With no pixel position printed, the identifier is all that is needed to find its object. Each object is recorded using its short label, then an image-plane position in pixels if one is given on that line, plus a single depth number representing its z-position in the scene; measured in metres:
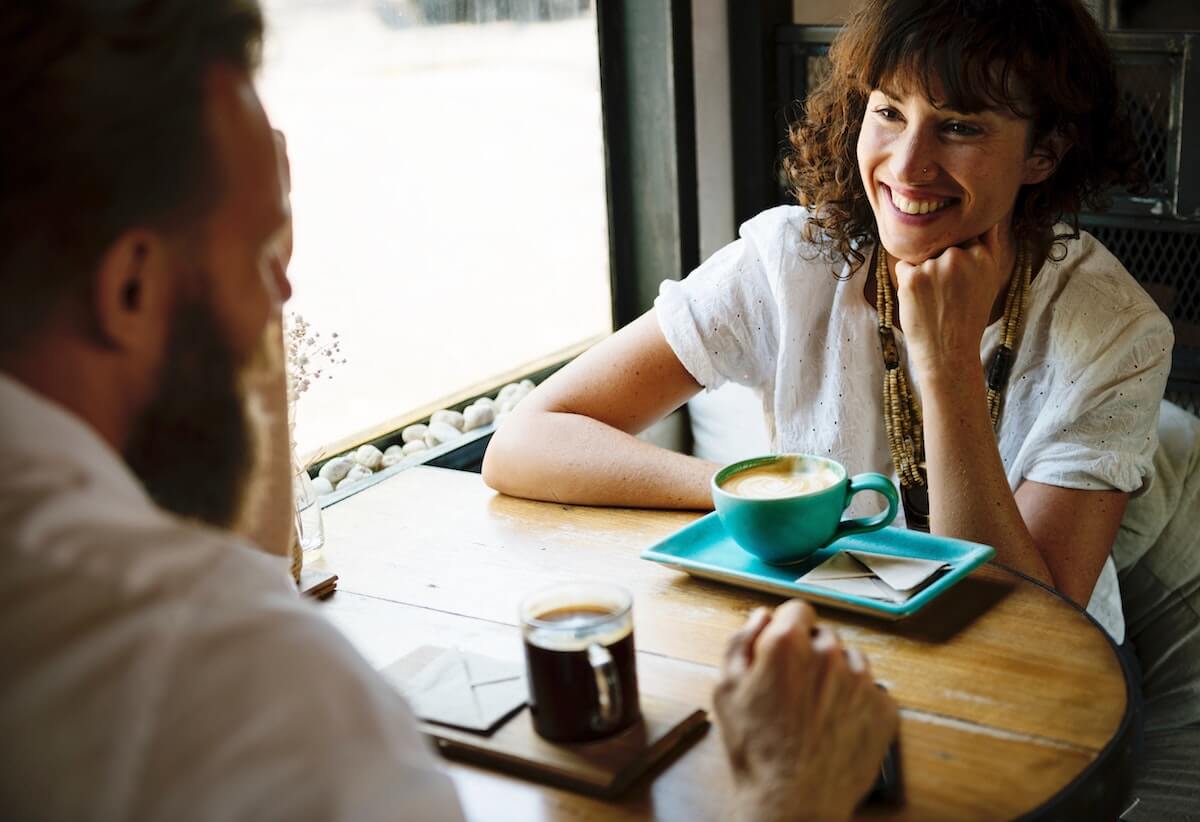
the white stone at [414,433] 2.49
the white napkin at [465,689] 1.13
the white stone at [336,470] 2.30
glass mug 1.05
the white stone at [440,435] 2.51
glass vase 1.56
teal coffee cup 1.37
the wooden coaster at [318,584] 1.45
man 0.64
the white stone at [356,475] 2.30
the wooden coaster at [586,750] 1.04
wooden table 1.03
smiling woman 1.65
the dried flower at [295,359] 1.53
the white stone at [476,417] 2.58
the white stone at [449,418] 2.54
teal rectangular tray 1.30
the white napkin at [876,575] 1.32
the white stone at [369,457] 2.37
